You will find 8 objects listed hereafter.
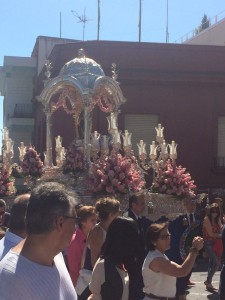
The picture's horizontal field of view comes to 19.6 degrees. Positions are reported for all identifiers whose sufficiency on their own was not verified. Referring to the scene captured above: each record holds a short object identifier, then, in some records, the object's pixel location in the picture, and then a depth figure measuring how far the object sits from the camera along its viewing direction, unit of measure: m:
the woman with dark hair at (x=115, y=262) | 4.72
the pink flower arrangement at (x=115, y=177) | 11.11
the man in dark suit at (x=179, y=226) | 10.64
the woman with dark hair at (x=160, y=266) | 5.25
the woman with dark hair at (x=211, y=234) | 11.51
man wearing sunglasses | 2.79
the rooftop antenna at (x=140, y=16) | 37.06
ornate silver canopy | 14.05
